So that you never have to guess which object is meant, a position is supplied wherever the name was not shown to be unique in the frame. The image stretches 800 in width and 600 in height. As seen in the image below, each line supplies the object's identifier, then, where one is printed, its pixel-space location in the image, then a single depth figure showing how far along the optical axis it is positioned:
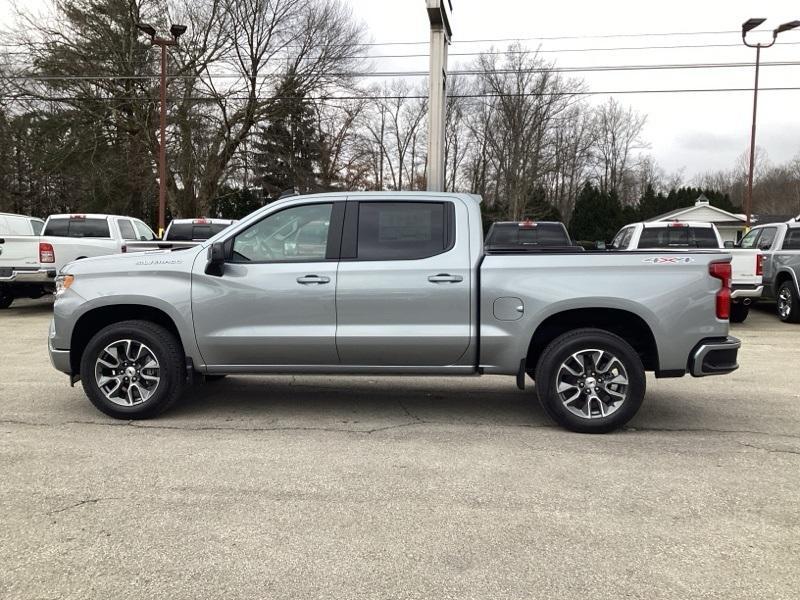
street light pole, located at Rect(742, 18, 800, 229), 22.45
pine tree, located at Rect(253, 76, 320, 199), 32.50
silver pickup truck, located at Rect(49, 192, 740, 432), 5.03
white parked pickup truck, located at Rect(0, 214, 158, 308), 12.81
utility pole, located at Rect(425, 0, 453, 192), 12.17
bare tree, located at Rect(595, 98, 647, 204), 63.19
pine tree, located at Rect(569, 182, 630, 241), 52.50
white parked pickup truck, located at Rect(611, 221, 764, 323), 12.02
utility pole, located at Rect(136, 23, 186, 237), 23.23
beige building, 46.59
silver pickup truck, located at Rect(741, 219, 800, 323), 12.43
